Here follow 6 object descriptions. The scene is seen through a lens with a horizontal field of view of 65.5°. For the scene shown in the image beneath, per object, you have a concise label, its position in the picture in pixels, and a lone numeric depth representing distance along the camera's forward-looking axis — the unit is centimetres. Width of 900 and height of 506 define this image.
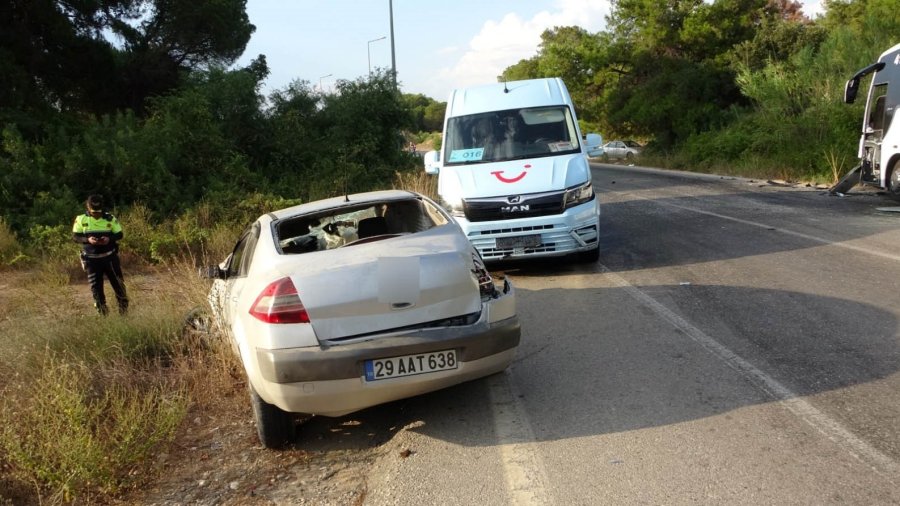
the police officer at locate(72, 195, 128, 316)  801
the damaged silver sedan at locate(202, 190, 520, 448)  402
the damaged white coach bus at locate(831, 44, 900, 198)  1284
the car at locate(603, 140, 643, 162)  4009
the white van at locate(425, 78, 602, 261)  840
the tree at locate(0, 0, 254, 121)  1666
